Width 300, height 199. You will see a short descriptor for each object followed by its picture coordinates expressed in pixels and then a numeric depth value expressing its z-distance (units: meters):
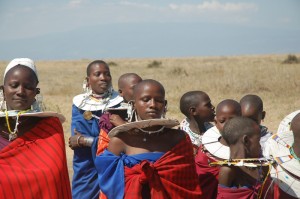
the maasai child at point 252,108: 4.98
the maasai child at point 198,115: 5.15
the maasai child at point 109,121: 4.40
